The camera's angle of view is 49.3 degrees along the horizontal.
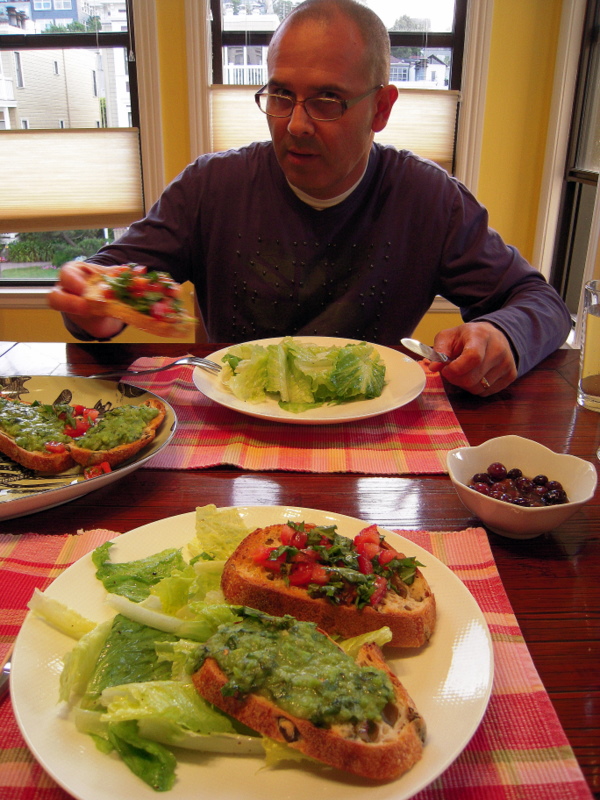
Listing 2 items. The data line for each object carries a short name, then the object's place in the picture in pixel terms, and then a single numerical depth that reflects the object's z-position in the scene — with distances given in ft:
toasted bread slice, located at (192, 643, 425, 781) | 2.23
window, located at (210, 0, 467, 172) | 13.76
